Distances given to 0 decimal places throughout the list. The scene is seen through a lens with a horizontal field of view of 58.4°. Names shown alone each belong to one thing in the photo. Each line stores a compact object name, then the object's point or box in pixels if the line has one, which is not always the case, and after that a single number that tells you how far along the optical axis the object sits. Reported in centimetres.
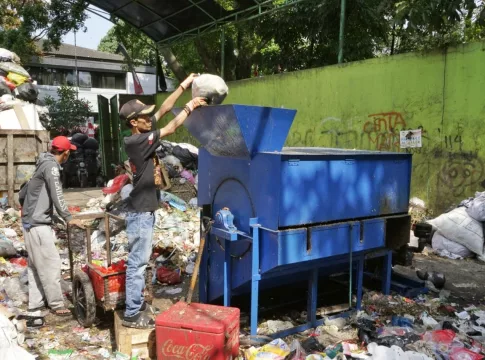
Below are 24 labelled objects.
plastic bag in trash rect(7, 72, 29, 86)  855
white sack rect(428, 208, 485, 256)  574
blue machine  304
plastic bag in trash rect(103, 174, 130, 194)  739
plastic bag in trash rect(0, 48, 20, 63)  862
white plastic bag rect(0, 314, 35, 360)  257
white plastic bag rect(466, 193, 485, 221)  567
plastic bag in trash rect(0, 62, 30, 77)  850
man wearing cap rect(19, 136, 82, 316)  374
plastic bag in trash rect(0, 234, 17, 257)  536
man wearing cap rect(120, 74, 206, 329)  317
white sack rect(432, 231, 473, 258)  582
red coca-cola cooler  271
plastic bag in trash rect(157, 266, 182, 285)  480
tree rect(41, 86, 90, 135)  1850
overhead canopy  1090
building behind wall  2611
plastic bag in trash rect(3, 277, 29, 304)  428
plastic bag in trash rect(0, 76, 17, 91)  824
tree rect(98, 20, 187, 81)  1352
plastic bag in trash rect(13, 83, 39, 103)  843
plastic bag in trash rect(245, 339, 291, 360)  294
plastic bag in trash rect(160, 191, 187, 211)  752
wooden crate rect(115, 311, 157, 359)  311
